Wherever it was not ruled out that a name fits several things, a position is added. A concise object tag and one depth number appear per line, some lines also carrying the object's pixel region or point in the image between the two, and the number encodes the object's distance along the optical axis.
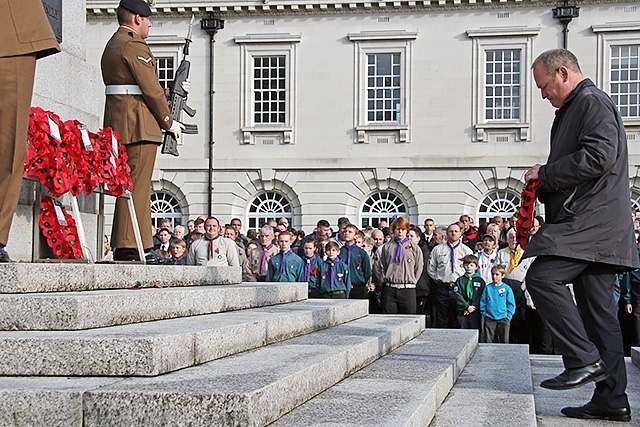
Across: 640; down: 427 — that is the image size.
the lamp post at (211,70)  31.66
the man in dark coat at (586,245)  5.49
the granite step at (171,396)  3.98
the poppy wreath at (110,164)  7.54
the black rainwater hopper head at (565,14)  30.05
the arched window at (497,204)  30.58
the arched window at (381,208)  31.36
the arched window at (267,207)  32.00
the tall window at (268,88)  31.58
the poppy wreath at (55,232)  7.48
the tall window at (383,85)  31.06
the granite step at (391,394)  4.38
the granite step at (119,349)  4.44
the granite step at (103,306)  4.84
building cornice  30.73
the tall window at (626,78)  30.27
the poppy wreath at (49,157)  6.99
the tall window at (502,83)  30.48
